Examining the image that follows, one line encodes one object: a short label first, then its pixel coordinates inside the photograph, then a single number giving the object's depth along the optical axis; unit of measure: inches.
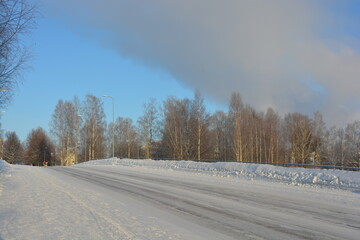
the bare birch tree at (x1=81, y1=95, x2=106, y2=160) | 2551.7
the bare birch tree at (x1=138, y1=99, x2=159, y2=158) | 2583.7
